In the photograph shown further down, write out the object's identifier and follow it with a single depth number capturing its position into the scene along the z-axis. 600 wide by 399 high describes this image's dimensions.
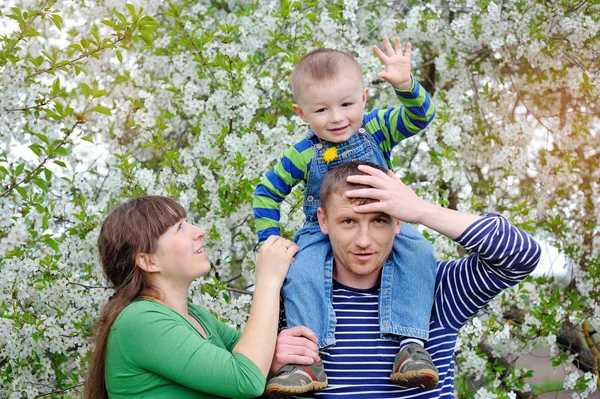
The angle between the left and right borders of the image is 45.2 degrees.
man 2.09
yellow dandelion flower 2.60
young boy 2.14
